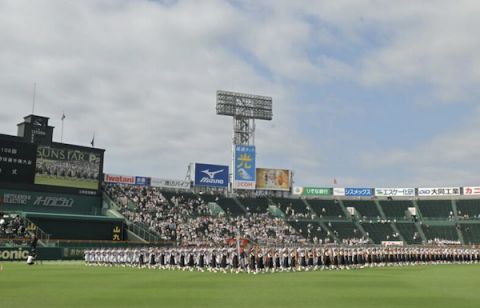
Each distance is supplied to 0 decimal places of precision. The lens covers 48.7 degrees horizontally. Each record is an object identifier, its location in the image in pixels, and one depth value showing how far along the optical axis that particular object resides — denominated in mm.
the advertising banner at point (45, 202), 56625
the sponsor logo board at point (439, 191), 91000
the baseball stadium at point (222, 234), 20125
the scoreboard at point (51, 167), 56281
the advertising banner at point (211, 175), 82438
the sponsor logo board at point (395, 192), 93500
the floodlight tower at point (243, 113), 85500
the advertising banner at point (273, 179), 88188
